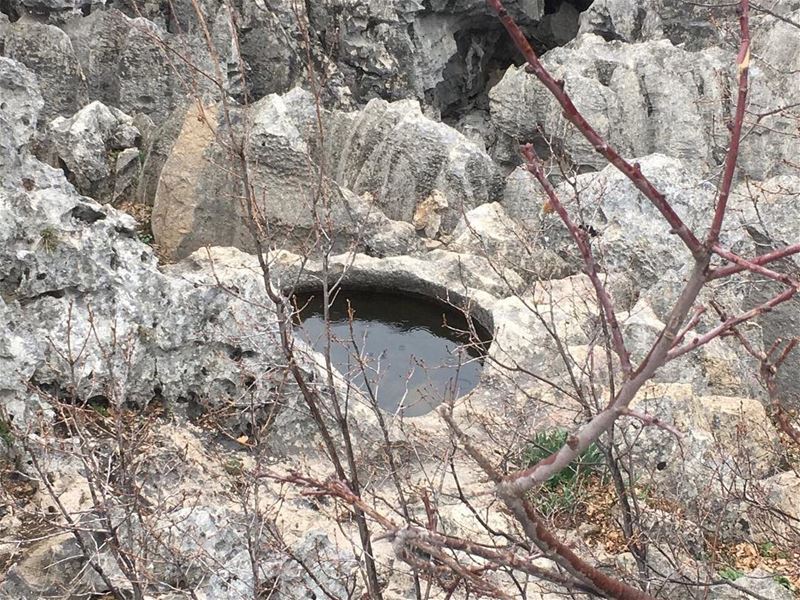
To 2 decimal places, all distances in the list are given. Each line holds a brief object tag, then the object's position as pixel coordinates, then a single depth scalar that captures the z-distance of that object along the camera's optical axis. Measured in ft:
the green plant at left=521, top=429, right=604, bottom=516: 20.57
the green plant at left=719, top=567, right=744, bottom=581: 17.92
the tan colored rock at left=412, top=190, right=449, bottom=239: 39.86
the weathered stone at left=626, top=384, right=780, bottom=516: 20.53
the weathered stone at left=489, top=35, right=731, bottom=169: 48.19
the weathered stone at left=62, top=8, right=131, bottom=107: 49.06
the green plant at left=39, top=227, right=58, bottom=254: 21.39
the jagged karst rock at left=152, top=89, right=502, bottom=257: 36.94
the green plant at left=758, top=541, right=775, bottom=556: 21.18
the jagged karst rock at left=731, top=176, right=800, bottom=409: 32.53
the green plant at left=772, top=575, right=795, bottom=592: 18.11
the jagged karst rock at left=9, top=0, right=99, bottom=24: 51.49
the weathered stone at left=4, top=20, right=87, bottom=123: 45.01
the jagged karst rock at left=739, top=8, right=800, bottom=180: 46.24
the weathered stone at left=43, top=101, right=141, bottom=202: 38.01
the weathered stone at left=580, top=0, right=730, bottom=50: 61.57
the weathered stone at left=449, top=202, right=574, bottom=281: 34.45
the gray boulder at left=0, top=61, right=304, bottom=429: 20.70
